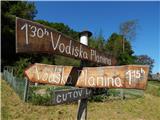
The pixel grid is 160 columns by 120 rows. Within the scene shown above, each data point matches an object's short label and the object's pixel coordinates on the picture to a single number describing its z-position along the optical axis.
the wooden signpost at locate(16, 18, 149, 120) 1.35
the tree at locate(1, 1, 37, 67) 15.62
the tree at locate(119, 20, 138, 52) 20.82
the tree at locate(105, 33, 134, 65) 17.85
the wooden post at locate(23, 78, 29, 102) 5.27
